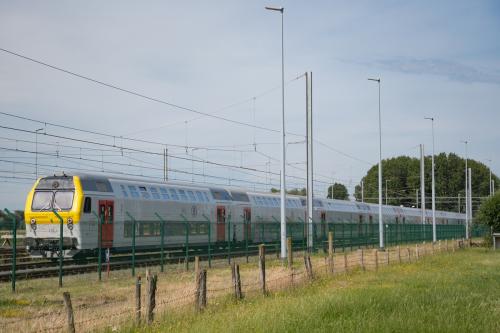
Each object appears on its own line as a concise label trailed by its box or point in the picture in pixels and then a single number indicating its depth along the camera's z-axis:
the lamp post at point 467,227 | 56.50
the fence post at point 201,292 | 12.98
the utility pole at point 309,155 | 32.88
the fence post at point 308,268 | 18.95
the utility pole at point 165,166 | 48.22
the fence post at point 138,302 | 11.45
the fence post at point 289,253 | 21.84
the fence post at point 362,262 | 24.04
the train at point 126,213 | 25.56
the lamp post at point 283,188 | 27.28
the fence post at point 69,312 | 10.02
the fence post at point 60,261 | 19.37
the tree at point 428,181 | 116.19
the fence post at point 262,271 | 15.76
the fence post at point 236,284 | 14.62
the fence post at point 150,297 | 11.49
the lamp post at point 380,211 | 38.84
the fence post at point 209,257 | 26.33
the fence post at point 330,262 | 21.28
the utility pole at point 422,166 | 51.81
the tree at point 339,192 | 121.00
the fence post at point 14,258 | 17.58
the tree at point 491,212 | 45.91
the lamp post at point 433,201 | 53.85
